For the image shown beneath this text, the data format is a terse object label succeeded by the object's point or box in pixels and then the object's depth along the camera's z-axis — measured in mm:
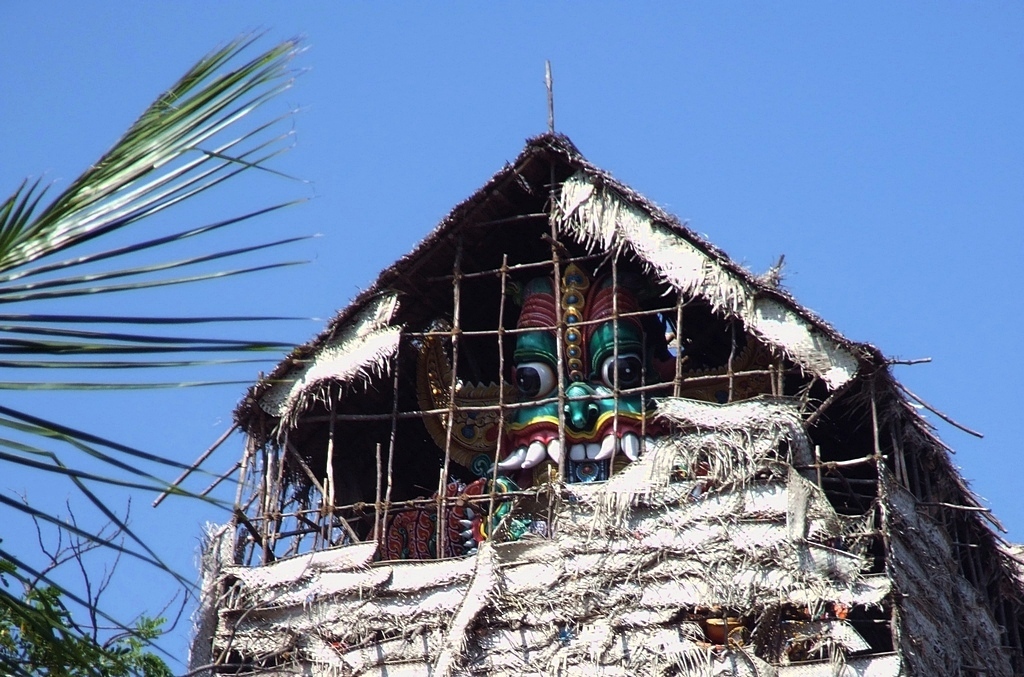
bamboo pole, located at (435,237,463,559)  25437
